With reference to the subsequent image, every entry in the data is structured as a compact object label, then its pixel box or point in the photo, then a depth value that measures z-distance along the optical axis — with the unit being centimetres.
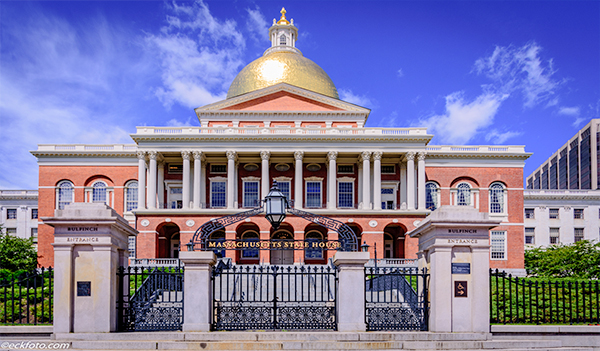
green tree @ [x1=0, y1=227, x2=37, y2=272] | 5053
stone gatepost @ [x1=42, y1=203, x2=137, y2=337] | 1229
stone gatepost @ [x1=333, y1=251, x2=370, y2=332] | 1263
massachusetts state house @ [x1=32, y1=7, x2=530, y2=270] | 4806
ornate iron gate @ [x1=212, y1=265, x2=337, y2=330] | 1288
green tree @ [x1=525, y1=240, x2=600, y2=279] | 4325
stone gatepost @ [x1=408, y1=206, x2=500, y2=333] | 1245
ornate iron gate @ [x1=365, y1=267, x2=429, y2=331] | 1284
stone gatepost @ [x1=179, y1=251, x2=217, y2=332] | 1251
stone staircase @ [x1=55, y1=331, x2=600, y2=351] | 1195
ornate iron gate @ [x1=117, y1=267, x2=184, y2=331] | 1275
